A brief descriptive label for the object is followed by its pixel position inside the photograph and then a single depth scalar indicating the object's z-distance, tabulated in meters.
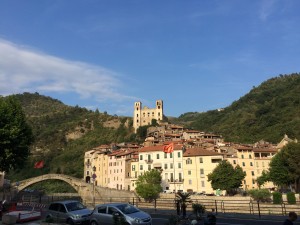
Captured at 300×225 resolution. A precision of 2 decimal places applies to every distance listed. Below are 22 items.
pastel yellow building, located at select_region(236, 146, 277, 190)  62.75
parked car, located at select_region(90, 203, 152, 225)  13.12
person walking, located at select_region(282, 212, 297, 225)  7.92
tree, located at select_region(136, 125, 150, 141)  115.06
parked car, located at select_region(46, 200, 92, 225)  15.95
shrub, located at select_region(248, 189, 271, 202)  42.09
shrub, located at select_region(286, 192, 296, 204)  38.96
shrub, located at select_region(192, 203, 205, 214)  15.55
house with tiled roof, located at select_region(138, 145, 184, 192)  60.50
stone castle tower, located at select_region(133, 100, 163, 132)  132.12
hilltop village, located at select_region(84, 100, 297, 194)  58.78
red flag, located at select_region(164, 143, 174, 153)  46.31
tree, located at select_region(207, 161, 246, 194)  50.88
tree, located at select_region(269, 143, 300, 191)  46.09
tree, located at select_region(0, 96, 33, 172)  30.16
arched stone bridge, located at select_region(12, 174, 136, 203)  57.60
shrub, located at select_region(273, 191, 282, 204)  39.45
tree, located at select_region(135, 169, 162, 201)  50.62
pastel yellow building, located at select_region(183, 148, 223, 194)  57.94
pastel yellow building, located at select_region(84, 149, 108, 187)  80.44
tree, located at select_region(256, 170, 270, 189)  53.98
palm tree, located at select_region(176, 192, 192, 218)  17.95
